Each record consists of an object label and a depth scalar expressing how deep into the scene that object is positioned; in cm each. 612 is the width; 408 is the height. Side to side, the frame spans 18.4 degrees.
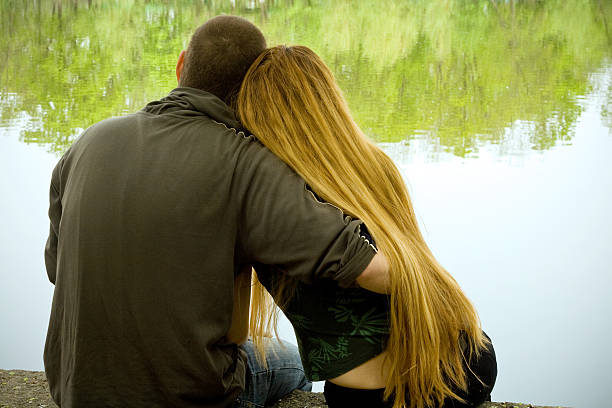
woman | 338
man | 329
